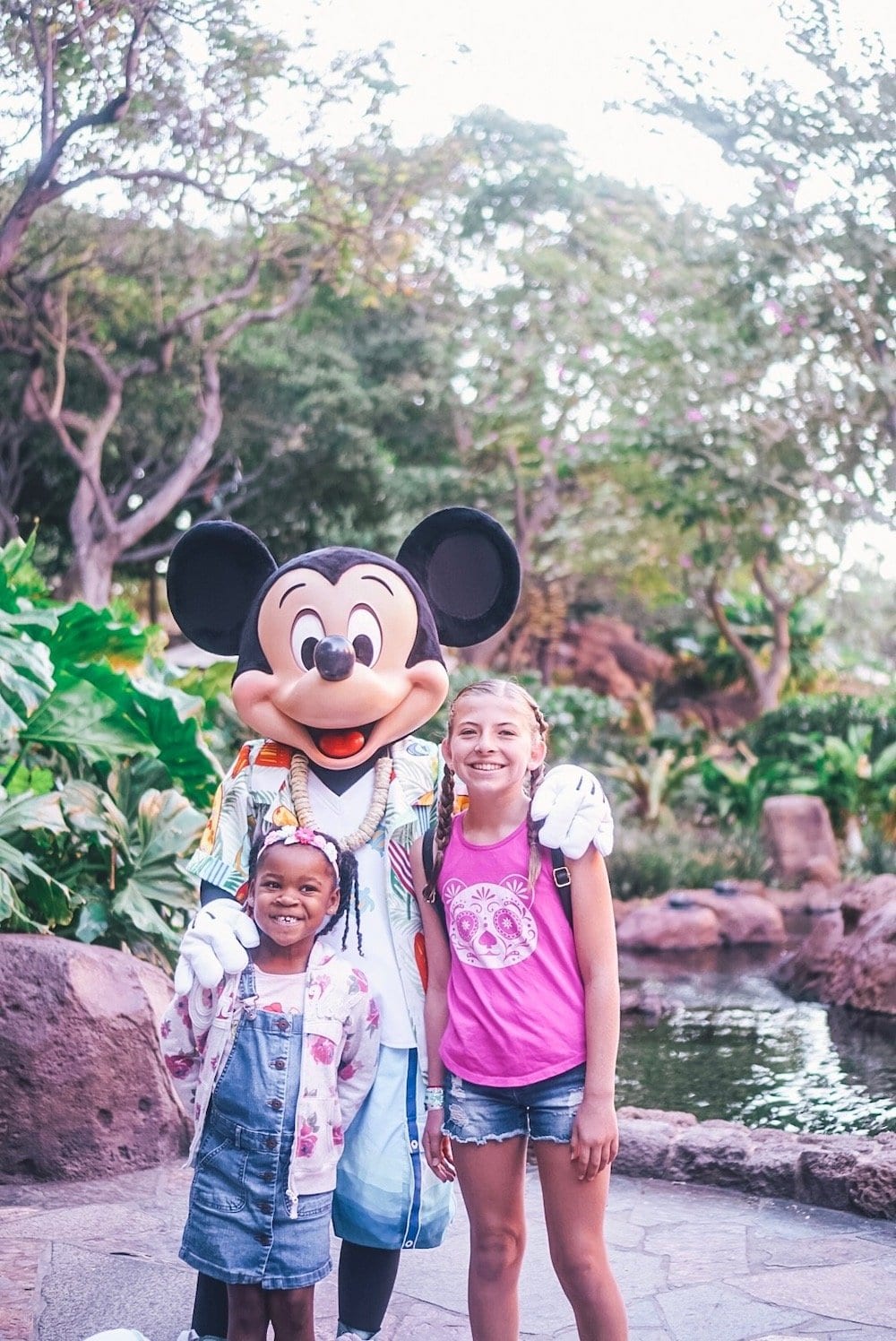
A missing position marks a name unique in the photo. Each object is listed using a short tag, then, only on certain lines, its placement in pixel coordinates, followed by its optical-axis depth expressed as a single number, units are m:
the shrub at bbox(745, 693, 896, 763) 12.39
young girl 2.21
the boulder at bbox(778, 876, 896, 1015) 6.04
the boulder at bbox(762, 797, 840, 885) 10.53
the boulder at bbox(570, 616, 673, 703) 18.02
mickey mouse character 2.36
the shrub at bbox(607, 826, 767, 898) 9.65
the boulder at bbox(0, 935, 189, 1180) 3.68
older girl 2.18
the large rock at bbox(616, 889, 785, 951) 8.37
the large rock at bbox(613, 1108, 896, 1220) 3.44
